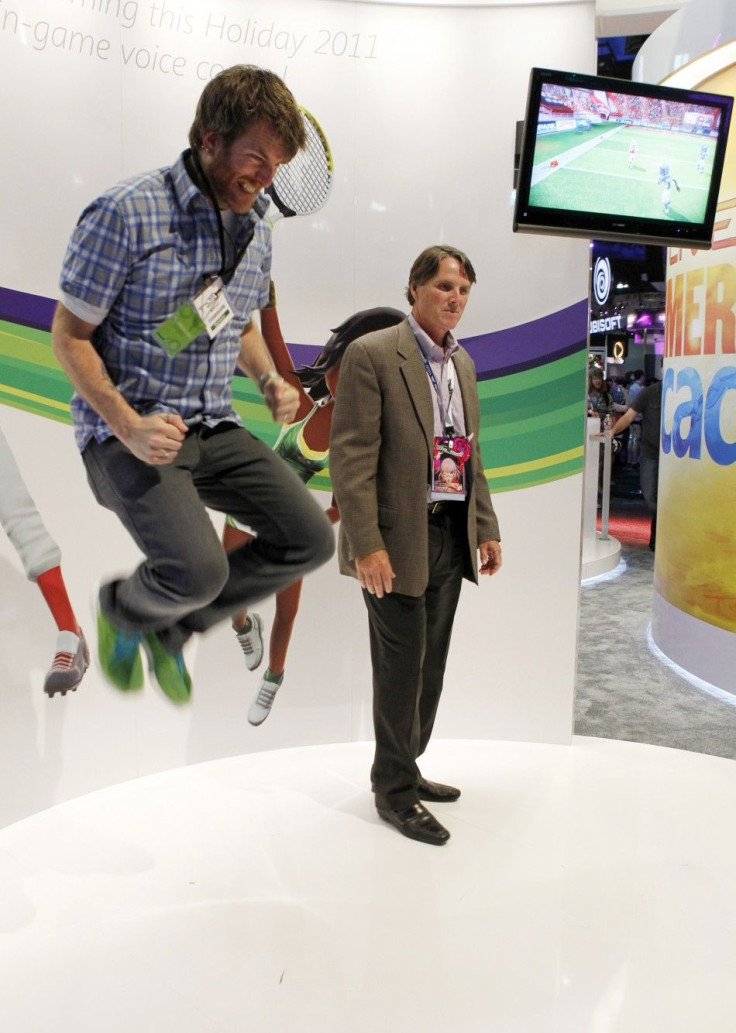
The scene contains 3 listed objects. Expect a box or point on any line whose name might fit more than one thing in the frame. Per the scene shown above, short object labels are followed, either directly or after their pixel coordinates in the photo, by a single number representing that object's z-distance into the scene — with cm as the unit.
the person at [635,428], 1074
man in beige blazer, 300
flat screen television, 317
